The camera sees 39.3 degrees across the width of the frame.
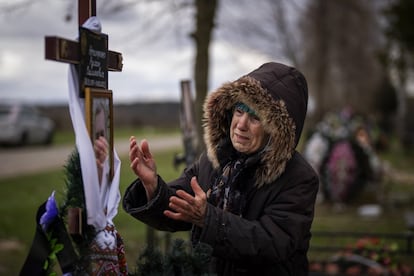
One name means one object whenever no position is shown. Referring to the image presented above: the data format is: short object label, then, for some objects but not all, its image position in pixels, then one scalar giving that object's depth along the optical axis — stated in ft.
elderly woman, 7.95
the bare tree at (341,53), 63.26
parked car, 68.28
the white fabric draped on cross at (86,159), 7.37
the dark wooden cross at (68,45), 6.93
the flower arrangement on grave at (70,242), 7.67
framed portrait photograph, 7.38
